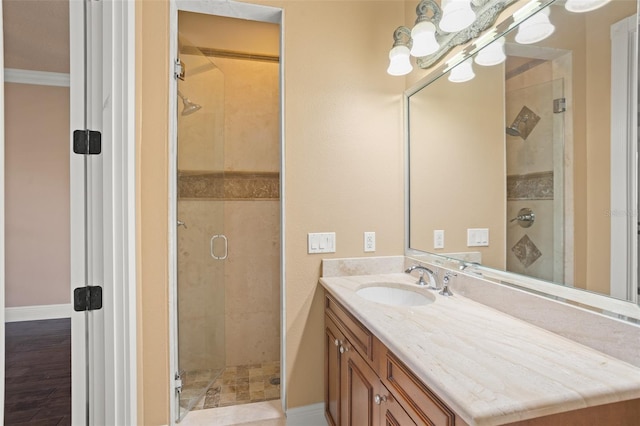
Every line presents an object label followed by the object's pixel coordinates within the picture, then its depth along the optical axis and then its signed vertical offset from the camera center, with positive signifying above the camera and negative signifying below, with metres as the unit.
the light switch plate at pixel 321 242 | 1.85 -0.19
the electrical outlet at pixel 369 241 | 1.93 -0.19
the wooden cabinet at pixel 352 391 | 1.05 -0.75
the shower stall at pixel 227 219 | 2.00 -0.07
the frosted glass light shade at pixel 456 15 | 1.36 +0.88
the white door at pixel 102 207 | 1.22 +0.02
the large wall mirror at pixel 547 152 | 0.87 +0.21
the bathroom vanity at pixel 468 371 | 0.69 -0.42
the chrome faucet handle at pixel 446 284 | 1.48 -0.37
